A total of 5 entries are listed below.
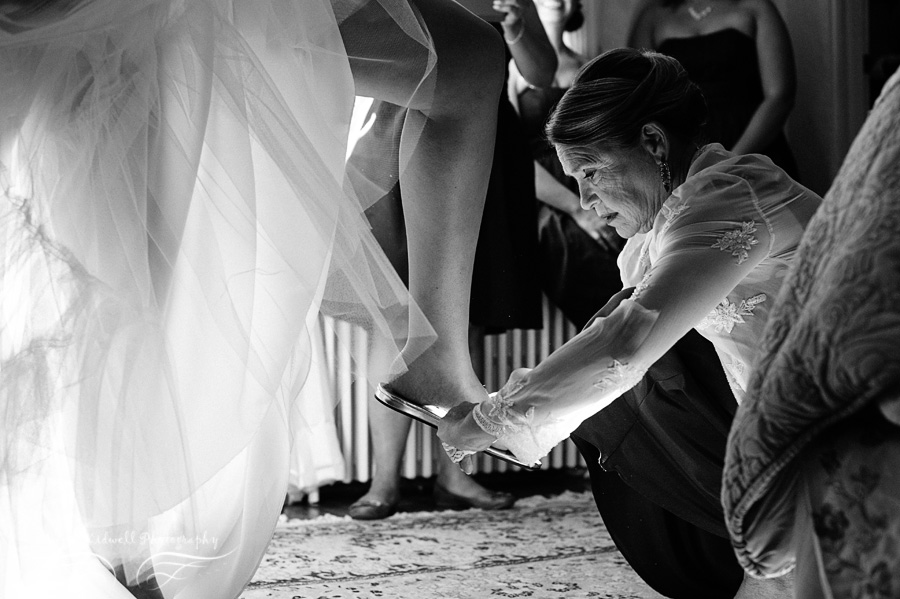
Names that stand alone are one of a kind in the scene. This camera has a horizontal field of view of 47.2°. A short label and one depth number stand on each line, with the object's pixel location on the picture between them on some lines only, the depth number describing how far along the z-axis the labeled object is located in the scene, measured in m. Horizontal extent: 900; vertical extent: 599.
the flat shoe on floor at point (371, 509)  2.19
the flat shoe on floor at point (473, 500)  2.26
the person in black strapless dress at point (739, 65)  2.58
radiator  2.53
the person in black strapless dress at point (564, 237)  2.52
